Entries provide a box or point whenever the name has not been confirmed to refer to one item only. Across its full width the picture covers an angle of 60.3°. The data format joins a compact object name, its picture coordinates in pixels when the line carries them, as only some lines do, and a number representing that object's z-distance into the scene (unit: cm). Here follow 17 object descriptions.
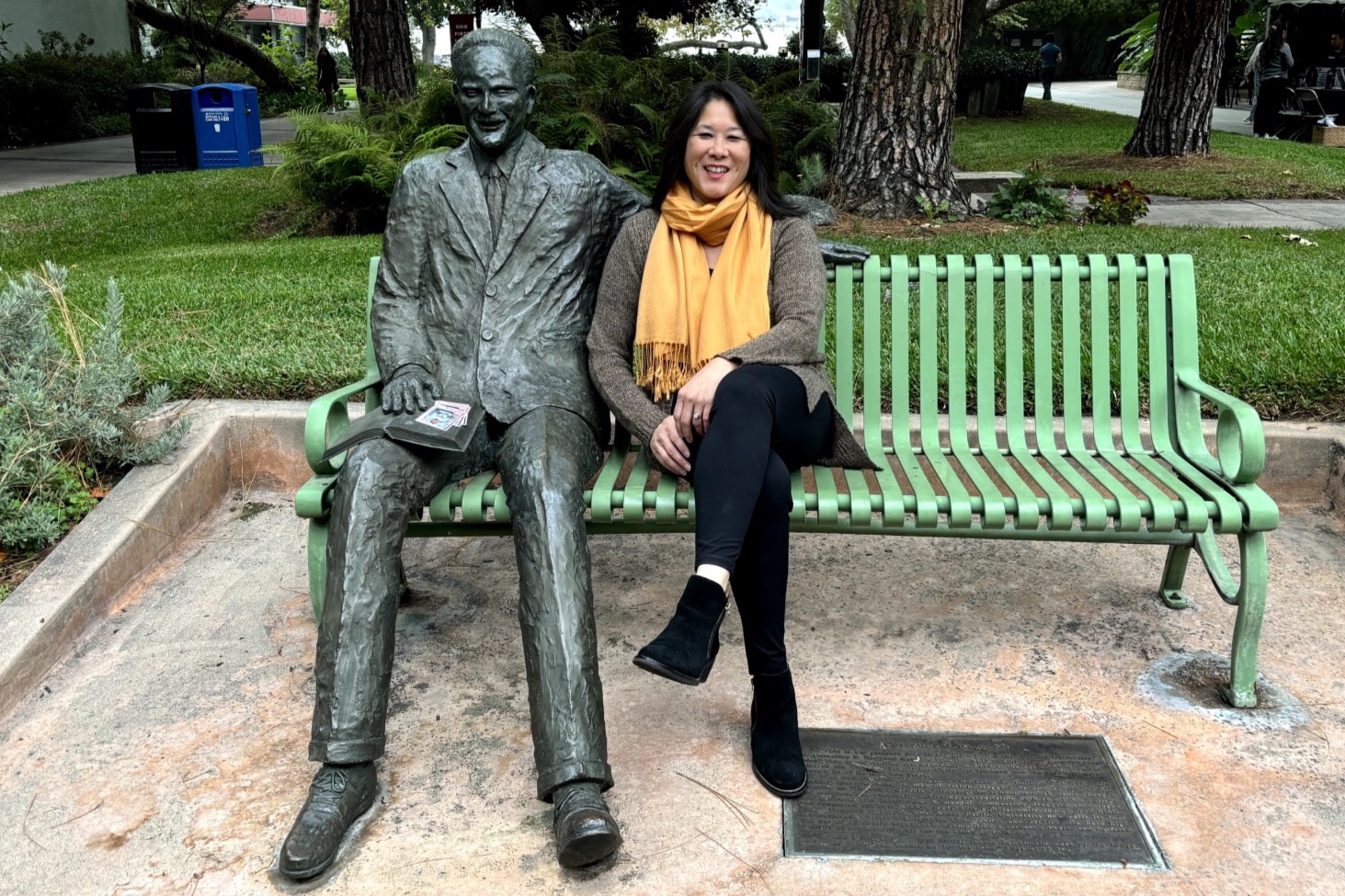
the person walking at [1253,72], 1949
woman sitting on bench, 285
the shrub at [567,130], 859
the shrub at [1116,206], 845
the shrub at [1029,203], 856
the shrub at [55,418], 401
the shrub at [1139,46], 3244
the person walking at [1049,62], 2770
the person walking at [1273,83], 1831
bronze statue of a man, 262
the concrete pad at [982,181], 1023
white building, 2414
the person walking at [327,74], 2639
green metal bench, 308
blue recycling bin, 1543
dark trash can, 1508
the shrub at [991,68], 2233
